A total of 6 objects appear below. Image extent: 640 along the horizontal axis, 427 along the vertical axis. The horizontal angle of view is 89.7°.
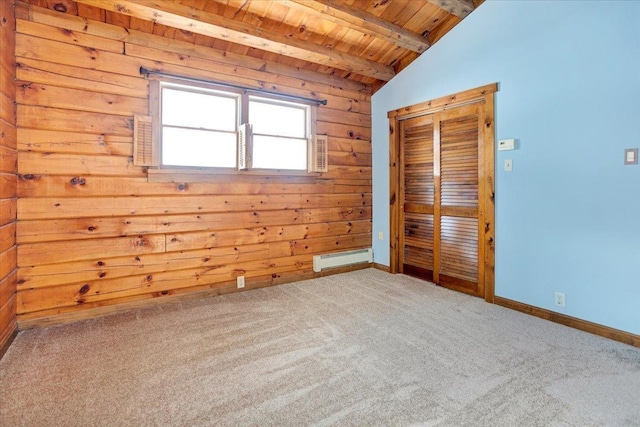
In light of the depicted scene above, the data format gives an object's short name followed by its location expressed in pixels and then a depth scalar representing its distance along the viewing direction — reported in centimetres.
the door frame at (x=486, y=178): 317
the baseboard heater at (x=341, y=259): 408
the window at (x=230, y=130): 314
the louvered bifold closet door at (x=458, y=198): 339
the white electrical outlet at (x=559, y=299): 268
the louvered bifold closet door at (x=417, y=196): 386
